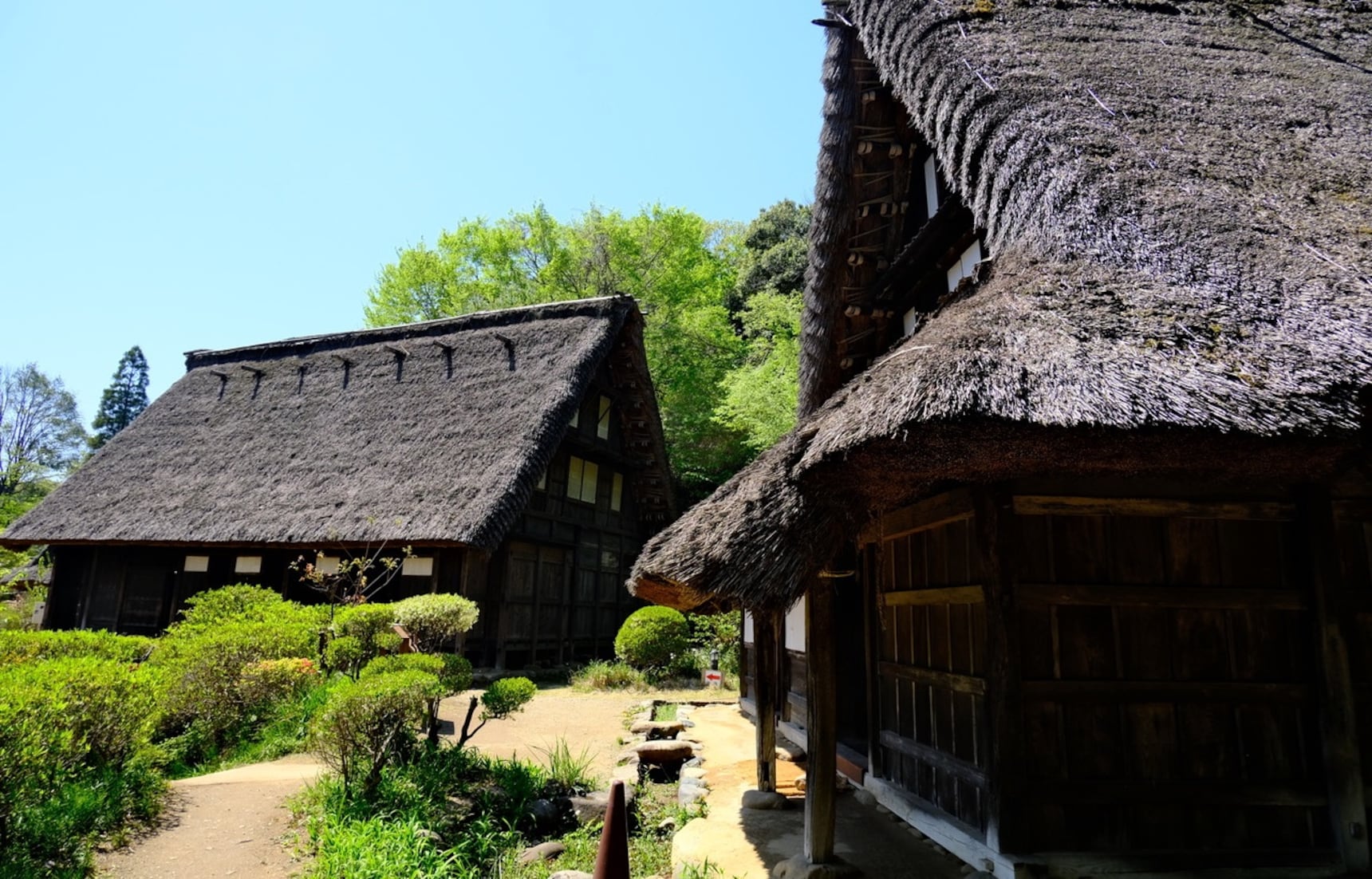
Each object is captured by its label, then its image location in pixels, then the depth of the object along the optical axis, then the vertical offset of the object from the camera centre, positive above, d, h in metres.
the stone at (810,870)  3.95 -1.45
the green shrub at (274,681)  7.26 -0.98
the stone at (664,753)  6.88 -1.47
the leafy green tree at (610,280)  24.27 +10.29
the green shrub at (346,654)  7.15 -0.69
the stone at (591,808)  5.58 -1.63
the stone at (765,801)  5.54 -1.52
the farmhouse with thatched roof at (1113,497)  3.05 +0.52
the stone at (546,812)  5.52 -1.64
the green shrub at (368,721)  5.26 -0.98
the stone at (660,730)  7.85 -1.45
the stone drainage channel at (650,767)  5.56 -1.56
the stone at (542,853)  4.76 -1.68
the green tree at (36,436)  30.39 +5.61
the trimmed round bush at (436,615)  8.07 -0.35
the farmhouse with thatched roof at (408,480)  12.51 +1.85
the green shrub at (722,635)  13.80 -0.92
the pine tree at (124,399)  34.56 +8.17
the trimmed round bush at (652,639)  12.48 -0.85
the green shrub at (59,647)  7.05 -0.68
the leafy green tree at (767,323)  18.38 +8.23
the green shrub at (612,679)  12.06 -1.47
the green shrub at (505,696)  6.40 -0.94
